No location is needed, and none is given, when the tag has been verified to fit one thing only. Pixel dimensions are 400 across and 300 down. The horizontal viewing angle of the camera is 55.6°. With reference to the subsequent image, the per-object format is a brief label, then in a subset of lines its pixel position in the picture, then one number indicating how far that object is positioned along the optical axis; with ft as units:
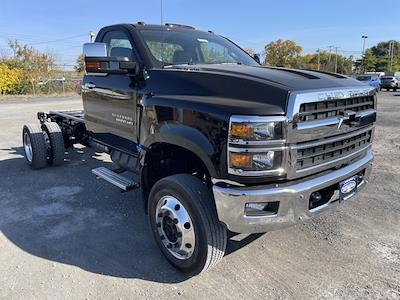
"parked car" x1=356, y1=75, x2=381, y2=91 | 121.76
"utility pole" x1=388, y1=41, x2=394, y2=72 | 251.68
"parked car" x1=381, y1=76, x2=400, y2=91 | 117.29
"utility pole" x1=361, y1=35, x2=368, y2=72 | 253.28
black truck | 8.67
